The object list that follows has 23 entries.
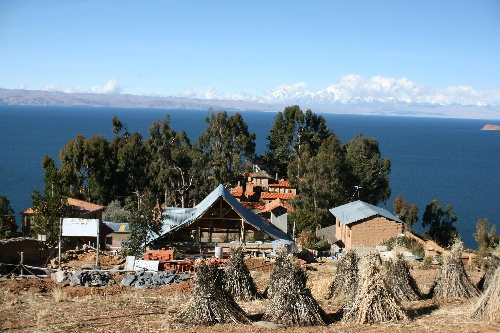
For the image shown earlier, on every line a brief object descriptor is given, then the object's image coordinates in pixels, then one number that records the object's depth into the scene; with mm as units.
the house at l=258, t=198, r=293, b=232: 47325
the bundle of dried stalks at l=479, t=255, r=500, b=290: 17859
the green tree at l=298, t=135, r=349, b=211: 48812
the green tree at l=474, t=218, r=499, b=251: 40544
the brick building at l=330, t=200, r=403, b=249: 36312
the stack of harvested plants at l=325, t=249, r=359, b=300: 17297
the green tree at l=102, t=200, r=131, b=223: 44375
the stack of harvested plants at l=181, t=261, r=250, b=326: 14133
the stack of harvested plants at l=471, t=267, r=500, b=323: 14414
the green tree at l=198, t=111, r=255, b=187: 62716
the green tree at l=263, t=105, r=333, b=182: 68875
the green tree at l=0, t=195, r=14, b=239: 33797
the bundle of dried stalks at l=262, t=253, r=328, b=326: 14117
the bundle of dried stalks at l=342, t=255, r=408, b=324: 14281
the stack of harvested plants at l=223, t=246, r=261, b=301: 17141
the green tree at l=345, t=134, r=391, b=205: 55000
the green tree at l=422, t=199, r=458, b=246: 50594
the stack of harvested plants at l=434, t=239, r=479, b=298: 17406
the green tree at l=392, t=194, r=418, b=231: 52500
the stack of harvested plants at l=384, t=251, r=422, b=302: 17422
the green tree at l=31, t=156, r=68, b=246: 27906
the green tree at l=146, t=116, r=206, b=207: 56000
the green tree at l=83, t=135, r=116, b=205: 52000
